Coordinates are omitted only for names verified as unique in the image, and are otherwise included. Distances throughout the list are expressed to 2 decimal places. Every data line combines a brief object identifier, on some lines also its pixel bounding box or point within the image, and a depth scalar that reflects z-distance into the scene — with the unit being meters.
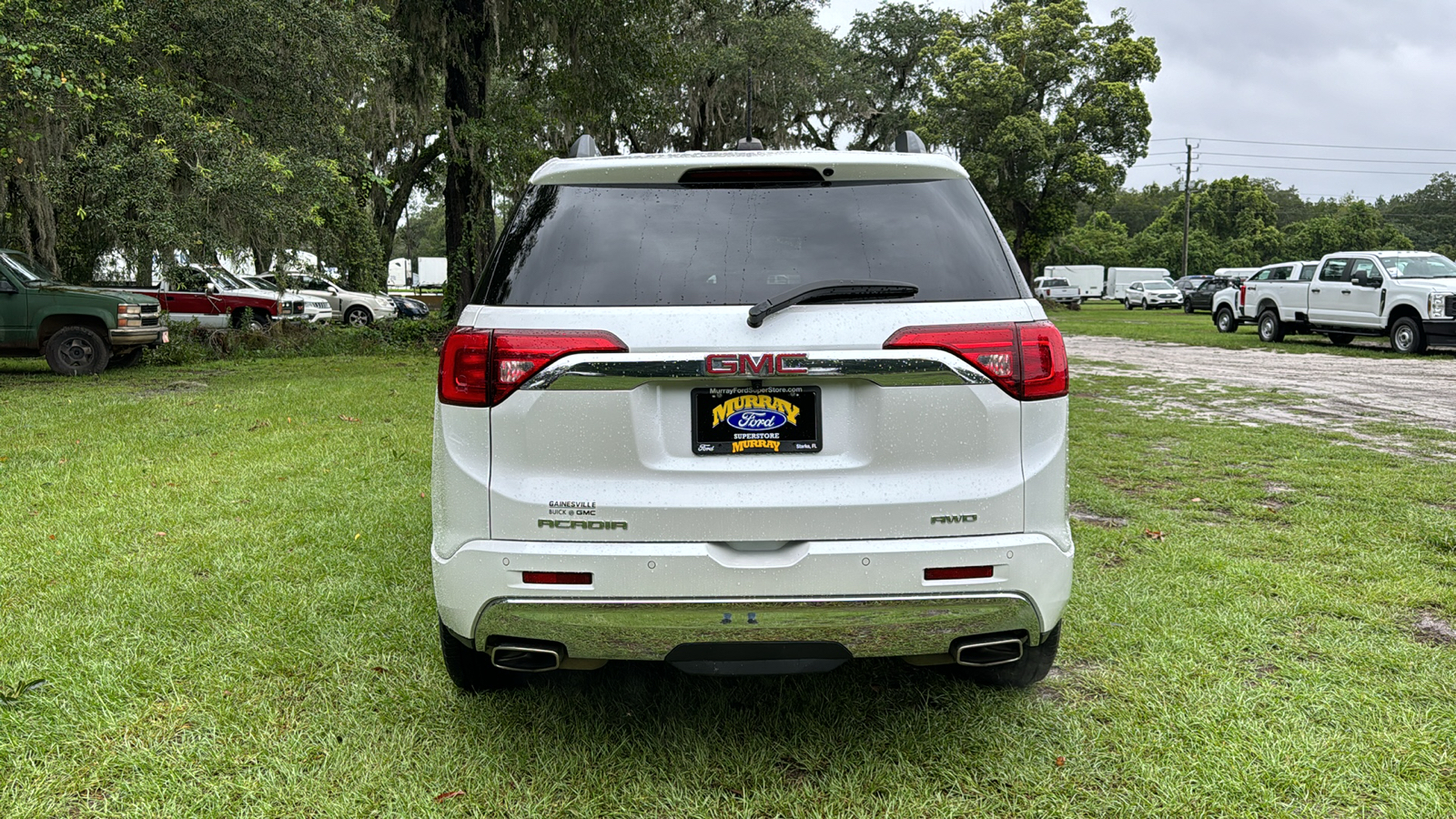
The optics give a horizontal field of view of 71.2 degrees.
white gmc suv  2.70
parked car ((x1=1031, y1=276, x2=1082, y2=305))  49.41
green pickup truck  13.88
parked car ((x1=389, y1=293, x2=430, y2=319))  32.88
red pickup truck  21.50
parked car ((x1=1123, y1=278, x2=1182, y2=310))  47.81
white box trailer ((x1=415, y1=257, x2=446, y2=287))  64.69
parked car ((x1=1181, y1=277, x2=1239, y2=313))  42.04
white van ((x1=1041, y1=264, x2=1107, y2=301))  59.78
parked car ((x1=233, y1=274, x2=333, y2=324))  27.34
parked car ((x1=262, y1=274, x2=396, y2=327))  30.88
